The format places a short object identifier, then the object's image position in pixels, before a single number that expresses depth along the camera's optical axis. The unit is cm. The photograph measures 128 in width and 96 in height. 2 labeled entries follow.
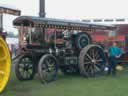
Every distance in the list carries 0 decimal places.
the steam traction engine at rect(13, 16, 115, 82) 637
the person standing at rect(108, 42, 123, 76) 747
